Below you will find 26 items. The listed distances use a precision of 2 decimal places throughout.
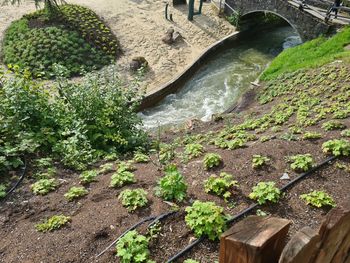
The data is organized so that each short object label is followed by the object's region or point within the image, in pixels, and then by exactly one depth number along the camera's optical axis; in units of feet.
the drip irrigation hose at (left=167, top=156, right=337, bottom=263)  11.75
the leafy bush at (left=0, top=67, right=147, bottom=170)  18.61
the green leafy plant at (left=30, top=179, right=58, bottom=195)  15.92
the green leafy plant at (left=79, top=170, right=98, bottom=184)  16.92
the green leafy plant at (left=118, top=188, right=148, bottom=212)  13.88
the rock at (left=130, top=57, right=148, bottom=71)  46.29
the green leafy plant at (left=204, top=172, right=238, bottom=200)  14.44
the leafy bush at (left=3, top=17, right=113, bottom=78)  44.37
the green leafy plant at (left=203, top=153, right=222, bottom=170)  17.03
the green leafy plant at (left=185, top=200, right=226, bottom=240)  11.94
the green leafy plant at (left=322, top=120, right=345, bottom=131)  21.33
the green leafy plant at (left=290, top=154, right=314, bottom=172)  15.85
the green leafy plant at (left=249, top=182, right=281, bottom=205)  13.76
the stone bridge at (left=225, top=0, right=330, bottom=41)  47.88
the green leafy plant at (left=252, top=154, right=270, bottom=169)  16.44
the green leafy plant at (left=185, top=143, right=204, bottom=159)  20.24
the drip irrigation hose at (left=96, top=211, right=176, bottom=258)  12.31
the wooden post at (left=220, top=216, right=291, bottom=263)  5.14
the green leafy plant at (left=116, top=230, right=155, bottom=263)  10.98
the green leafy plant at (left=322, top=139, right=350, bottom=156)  16.72
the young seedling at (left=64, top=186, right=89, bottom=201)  15.30
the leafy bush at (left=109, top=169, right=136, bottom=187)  15.94
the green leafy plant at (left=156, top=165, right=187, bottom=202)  14.07
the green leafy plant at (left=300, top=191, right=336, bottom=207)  13.62
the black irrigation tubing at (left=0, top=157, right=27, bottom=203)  15.73
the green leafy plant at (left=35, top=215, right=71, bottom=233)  13.29
